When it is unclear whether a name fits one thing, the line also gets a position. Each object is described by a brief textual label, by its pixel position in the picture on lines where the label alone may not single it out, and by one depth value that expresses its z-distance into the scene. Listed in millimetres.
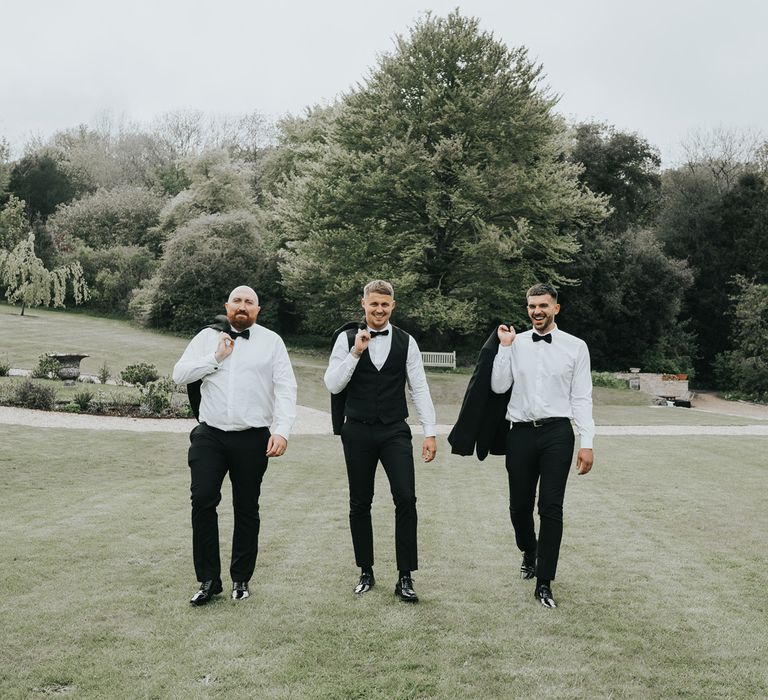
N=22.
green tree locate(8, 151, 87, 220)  45688
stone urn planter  18547
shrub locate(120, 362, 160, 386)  18469
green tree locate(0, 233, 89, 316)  29814
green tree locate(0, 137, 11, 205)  44844
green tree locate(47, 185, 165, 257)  40906
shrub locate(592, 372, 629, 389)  28219
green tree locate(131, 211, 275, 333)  32531
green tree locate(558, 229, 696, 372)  33500
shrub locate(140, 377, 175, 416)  15703
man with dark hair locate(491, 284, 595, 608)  4625
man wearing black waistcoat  4590
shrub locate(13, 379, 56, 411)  15344
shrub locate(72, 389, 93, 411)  15391
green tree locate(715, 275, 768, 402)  32531
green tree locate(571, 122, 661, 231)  36812
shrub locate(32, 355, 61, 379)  18656
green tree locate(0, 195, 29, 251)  38969
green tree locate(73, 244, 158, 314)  37281
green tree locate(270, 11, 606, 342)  27672
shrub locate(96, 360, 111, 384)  19233
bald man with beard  4449
